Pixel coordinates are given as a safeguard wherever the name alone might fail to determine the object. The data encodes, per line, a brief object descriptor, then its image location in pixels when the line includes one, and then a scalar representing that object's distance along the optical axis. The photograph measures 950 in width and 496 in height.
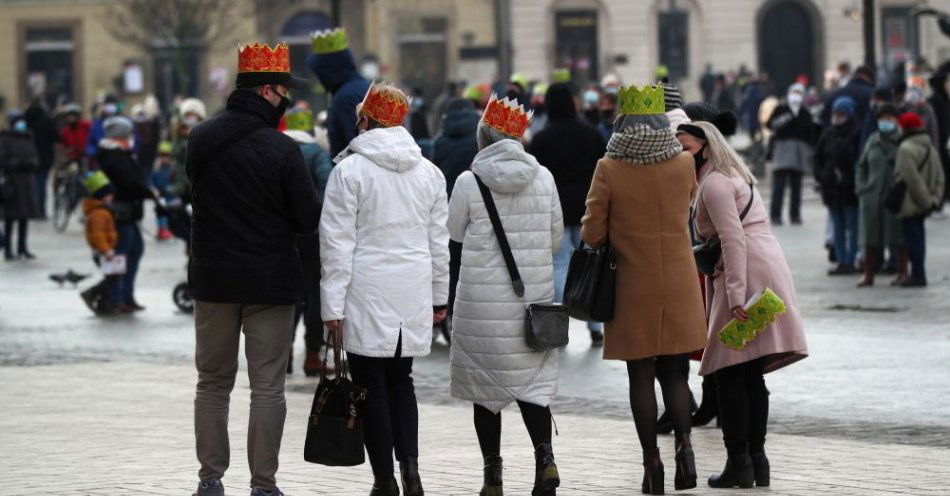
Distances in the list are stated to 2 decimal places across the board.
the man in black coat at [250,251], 15.96
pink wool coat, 17.59
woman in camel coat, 17.11
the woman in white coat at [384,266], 16.30
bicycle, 62.37
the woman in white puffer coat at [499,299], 16.83
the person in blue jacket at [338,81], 23.55
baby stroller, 36.37
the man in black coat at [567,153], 29.33
